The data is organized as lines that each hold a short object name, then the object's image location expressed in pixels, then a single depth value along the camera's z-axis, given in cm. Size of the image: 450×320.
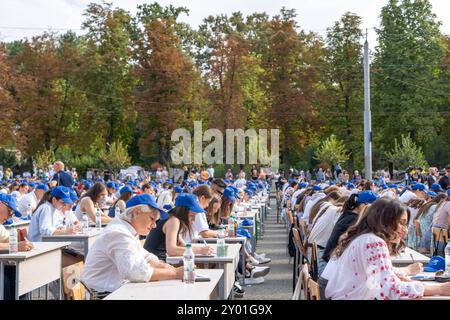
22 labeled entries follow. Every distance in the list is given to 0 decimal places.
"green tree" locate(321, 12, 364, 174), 5416
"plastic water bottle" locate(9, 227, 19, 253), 857
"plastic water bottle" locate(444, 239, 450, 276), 685
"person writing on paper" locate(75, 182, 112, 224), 1339
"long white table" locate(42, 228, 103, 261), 1104
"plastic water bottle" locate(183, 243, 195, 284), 632
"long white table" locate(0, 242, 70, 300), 845
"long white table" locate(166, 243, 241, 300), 802
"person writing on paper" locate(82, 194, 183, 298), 626
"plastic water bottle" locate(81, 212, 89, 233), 1188
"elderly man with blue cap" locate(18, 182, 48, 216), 1664
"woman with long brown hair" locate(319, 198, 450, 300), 530
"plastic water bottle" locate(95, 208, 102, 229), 1278
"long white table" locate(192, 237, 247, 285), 1049
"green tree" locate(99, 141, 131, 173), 5538
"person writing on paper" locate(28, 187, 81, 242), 1099
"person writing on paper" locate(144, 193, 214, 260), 848
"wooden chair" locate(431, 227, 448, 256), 1102
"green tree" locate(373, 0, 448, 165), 5394
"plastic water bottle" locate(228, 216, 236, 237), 1137
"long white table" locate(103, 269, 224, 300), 561
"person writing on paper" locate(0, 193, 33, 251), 930
